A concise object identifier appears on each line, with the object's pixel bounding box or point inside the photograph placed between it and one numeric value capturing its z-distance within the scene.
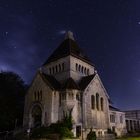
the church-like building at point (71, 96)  26.09
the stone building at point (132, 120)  44.00
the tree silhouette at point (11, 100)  32.32
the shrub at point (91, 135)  23.49
